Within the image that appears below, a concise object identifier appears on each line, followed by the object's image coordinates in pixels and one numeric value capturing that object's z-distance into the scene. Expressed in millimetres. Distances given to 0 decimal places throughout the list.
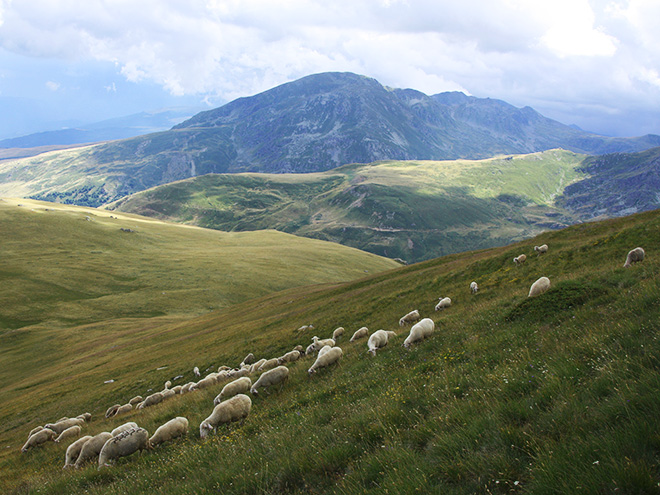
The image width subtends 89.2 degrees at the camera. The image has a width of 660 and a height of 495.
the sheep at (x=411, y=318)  23500
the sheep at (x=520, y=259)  31677
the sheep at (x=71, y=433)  20761
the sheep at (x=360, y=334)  24094
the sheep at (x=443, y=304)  25625
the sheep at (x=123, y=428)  13852
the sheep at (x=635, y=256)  18717
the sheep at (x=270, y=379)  16109
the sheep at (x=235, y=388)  16419
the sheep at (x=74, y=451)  14320
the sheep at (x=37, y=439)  20683
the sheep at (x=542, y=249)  32119
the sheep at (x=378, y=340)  17188
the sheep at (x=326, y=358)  16281
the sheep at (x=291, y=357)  22562
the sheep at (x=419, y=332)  15445
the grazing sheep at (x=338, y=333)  28620
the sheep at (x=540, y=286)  17359
